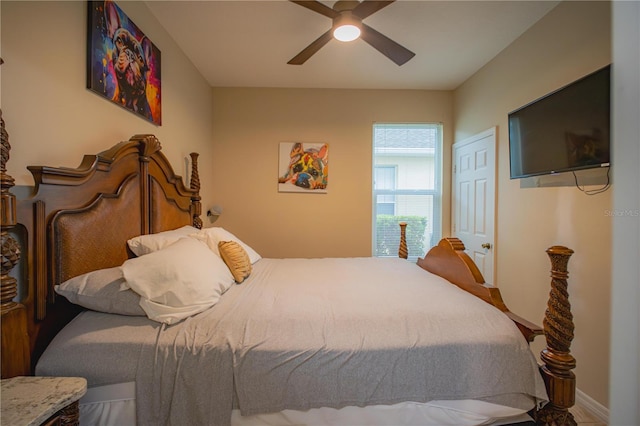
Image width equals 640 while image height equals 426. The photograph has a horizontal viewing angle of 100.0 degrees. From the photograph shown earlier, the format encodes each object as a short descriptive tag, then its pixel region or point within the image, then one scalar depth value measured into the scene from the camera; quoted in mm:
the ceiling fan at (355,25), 1548
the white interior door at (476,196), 2660
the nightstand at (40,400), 696
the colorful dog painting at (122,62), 1443
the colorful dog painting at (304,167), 3301
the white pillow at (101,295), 1115
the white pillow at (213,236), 1853
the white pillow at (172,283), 1133
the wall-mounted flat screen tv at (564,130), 1500
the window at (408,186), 3414
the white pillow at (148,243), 1502
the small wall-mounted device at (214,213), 3023
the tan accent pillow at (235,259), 1717
